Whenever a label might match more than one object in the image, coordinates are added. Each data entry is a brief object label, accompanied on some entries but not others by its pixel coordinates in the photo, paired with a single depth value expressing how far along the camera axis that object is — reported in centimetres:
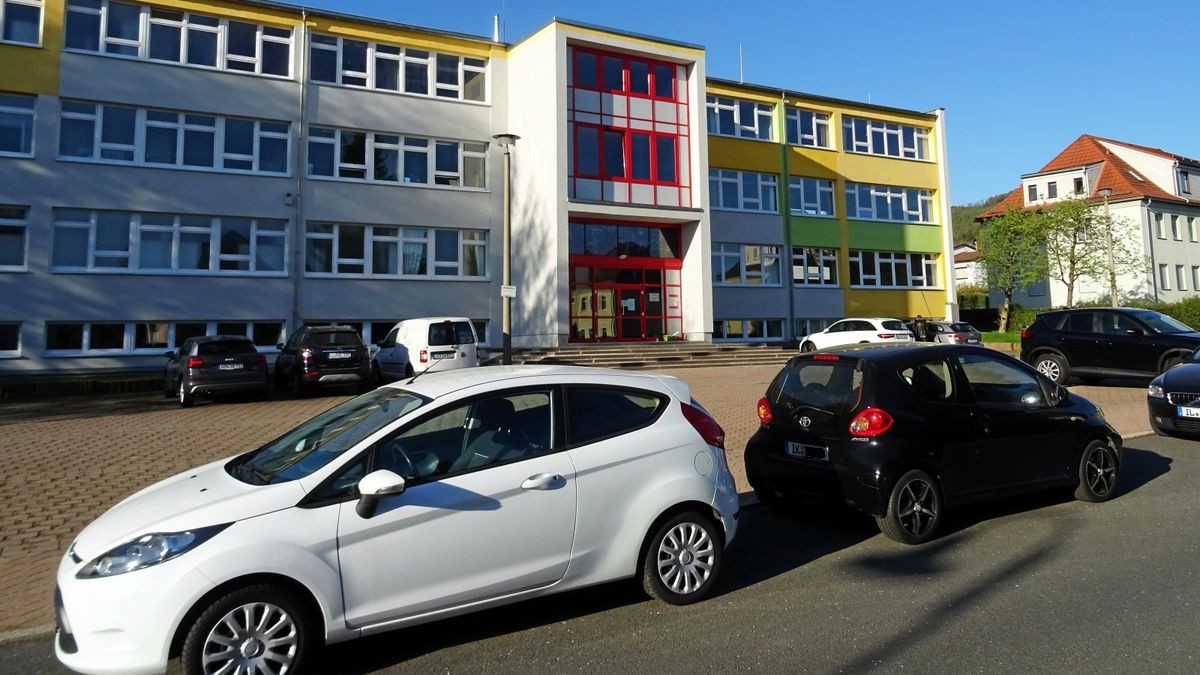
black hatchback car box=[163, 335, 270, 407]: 1470
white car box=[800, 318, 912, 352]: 2378
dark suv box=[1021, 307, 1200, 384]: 1443
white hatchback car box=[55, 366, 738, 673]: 343
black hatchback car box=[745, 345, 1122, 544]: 582
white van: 1758
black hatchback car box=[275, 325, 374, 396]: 1591
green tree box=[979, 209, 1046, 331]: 4000
